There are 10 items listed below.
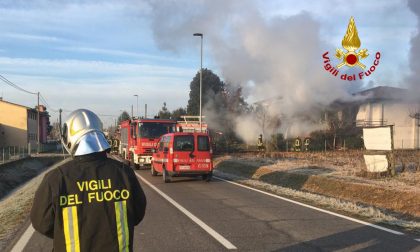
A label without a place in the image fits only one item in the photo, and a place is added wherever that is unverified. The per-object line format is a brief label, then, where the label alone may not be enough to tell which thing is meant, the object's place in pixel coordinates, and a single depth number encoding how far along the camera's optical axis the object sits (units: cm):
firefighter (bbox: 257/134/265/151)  3525
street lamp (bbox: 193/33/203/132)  3356
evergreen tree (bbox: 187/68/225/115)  7494
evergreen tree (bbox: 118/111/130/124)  11379
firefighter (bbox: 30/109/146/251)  280
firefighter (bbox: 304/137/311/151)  3455
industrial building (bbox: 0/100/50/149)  6438
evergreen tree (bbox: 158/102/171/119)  7775
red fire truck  2338
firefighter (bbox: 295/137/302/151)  3438
